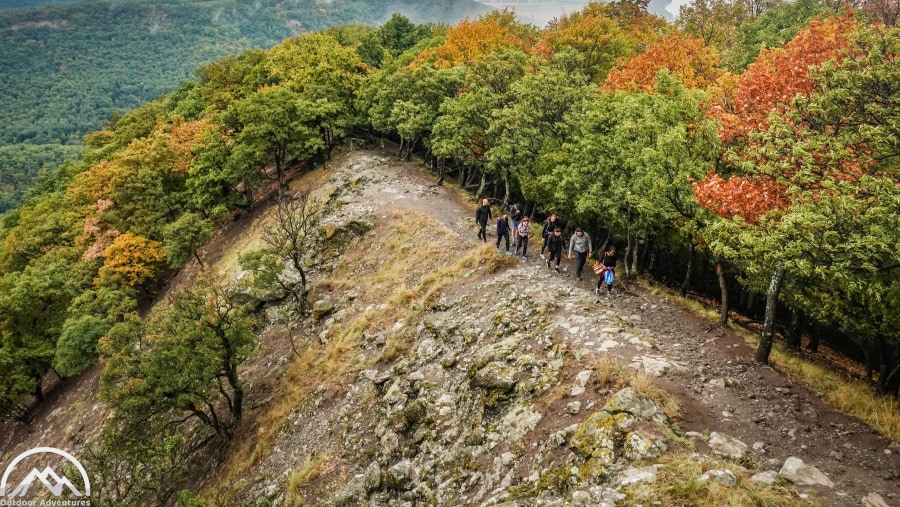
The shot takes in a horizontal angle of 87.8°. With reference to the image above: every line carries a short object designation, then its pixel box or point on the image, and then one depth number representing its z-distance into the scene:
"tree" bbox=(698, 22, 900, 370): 11.55
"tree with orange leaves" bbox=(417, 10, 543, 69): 49.09
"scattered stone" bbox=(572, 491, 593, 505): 10.70
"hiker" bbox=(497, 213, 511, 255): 25.16
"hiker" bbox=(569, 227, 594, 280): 22.39
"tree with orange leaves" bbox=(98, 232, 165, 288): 44.53
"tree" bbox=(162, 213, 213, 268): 43.06
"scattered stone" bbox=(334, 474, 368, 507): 15.87
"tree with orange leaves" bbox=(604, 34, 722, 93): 33.50
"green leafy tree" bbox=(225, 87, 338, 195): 46.62
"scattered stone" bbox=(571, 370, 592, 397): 14.18
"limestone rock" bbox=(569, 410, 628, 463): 11.68
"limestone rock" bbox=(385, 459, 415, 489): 15.46
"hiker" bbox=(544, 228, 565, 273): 23.44
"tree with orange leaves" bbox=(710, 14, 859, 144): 19.70
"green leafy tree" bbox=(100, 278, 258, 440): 20.97
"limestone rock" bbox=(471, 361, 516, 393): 15.97
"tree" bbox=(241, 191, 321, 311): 28.05
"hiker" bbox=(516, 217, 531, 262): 24.53
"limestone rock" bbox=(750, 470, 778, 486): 10.23
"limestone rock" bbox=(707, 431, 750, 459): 11.39
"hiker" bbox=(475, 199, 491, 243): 27.06
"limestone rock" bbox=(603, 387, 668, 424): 12.40
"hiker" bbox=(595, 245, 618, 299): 20.98
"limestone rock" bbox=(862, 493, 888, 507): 9.63
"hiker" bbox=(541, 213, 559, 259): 24.38
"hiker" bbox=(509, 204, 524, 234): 26.47
